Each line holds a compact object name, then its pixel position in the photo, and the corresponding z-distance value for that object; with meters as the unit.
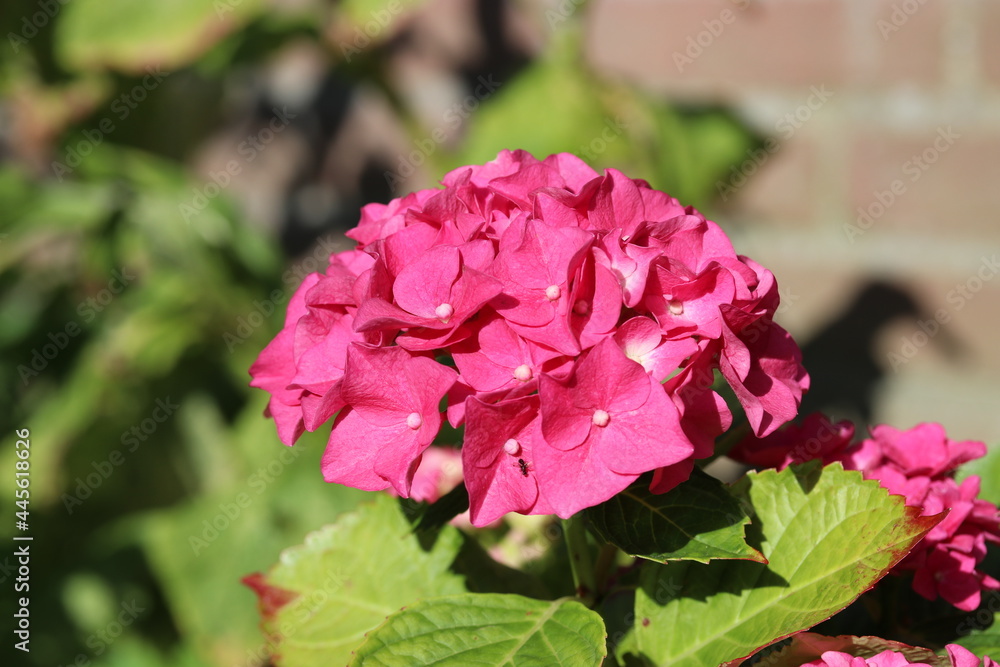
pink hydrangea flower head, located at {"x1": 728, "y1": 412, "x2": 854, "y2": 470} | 0.82
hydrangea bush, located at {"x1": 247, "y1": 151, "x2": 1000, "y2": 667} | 0.77
